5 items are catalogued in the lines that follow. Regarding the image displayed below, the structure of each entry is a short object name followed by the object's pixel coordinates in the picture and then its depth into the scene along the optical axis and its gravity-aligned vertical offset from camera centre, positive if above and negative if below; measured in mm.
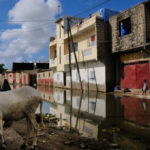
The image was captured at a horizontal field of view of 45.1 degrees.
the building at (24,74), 42244 +753
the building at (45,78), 32412 -334
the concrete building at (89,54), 18375 +2475
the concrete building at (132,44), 14609 +2701
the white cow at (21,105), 3662 -590
